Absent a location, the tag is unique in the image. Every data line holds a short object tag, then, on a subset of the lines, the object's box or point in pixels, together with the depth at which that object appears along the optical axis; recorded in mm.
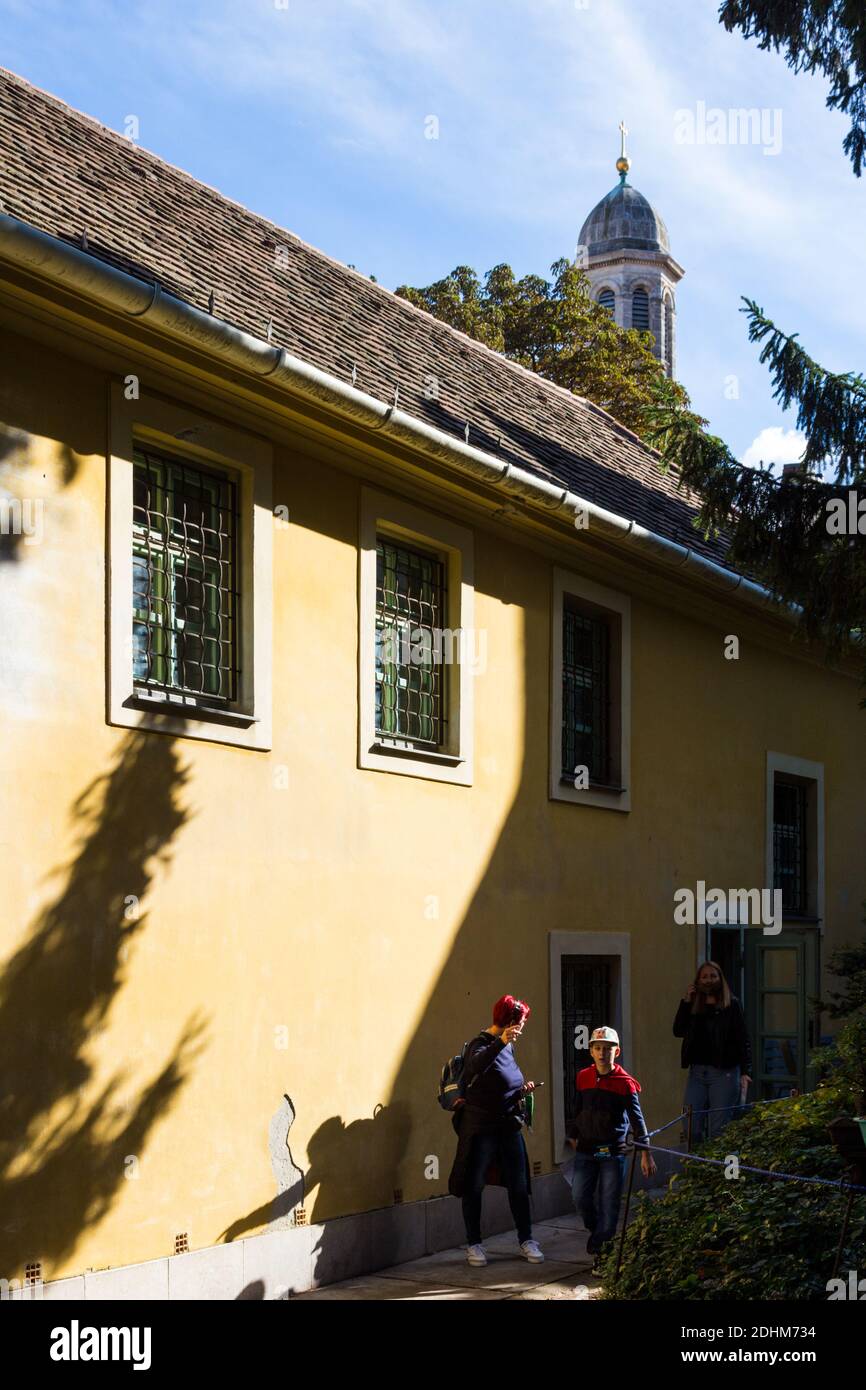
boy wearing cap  9758
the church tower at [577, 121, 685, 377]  61875
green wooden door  14617
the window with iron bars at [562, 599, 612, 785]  12906
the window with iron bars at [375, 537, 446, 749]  10875
